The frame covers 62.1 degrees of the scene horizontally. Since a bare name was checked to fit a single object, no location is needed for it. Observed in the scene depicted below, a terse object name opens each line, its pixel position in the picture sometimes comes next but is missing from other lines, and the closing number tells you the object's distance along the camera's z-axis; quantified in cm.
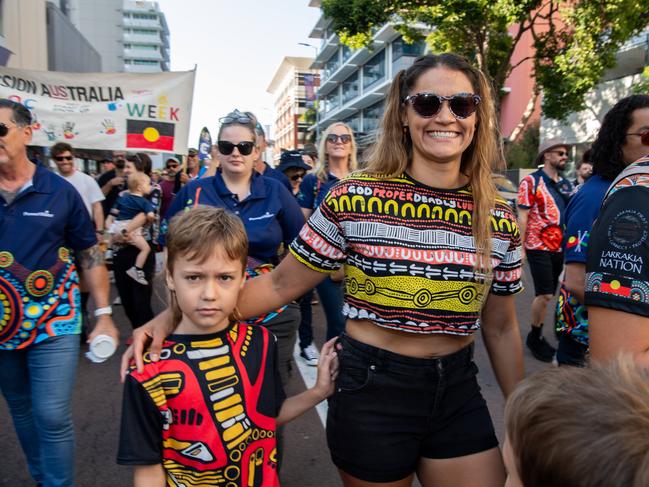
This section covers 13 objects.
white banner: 627
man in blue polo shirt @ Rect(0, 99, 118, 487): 254
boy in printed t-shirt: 170
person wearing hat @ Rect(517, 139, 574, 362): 534
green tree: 1285
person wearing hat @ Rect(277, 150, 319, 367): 525
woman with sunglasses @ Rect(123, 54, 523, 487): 177
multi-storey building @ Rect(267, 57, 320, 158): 8431
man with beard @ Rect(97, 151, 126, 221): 759
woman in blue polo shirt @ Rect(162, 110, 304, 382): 289
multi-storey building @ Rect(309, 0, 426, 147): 4075
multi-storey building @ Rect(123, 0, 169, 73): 10512
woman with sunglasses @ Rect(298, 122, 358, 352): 468
